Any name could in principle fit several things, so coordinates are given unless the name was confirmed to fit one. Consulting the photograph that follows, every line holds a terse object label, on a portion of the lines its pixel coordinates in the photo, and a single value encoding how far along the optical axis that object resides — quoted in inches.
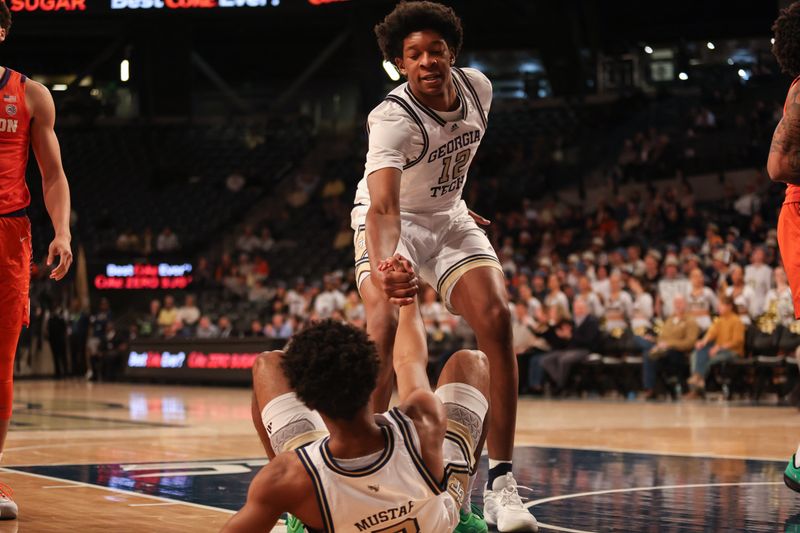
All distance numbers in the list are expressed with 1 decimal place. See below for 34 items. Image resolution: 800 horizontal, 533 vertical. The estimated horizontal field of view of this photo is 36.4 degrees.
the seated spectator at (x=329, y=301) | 751.7
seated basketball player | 124.6
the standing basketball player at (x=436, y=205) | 196.1
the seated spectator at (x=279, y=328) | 758.5
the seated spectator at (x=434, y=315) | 678.5
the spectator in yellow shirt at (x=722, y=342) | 557.3
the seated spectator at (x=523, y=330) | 631.8
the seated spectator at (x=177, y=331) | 853.8
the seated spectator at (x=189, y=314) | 871.1
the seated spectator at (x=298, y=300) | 799.1
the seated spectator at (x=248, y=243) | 1037.2
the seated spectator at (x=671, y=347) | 578.6
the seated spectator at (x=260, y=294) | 917.2
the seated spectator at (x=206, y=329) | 833.5
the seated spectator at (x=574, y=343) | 615.8
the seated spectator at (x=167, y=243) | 1062.4
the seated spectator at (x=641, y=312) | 607.2
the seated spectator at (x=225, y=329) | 829.8
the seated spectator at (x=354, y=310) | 705.6
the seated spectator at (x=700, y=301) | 583.5
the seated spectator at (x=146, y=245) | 1058.7
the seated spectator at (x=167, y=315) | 880.3
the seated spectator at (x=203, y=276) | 1004.6
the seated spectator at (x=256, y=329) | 796.3
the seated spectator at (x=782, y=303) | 541.6
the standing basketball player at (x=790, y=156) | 204.7
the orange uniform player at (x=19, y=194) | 217.3
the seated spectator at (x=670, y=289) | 616.1
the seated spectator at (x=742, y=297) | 569.6
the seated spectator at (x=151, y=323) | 893.8
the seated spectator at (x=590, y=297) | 629.0
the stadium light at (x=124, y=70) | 1285.7
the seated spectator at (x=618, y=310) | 619.3
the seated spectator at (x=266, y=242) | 1036.5
